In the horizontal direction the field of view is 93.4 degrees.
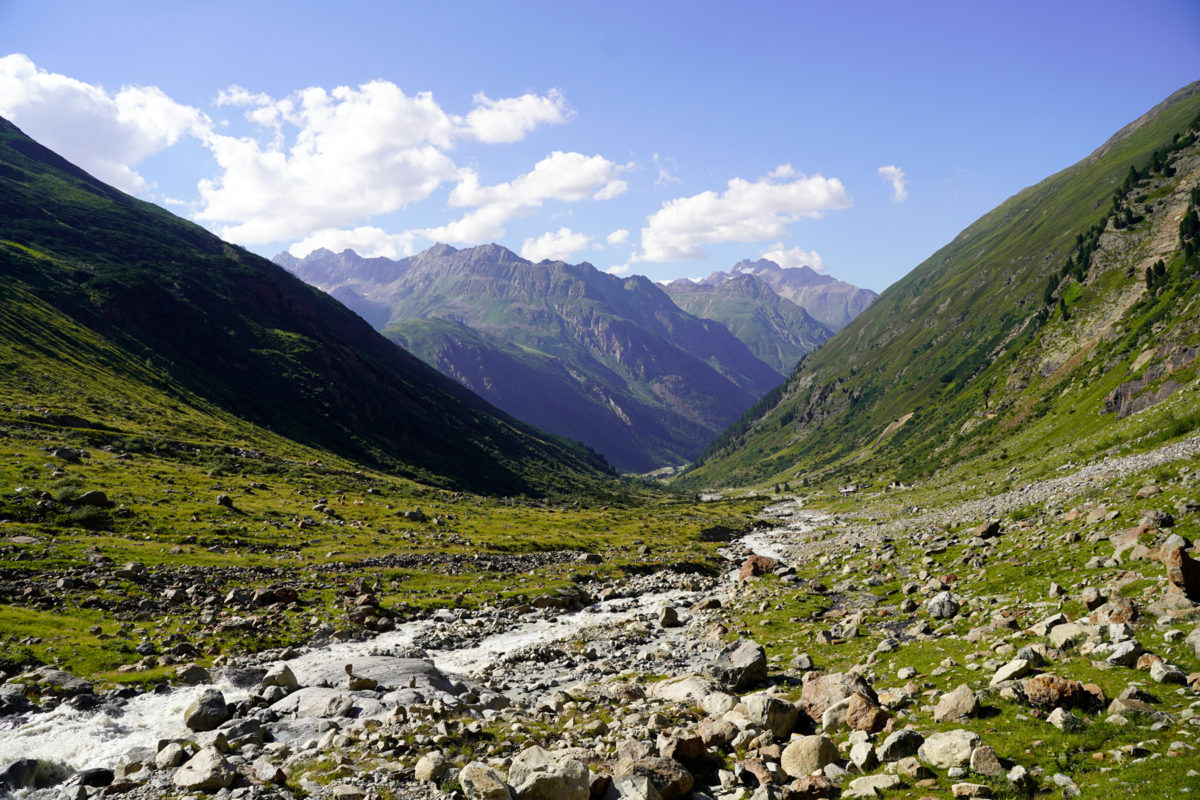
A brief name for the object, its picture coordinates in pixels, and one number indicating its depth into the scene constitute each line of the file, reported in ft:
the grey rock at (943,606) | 94.07
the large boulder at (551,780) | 54.75
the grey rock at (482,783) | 54.65
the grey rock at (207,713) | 79.82
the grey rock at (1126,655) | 54.29
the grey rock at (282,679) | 92.79
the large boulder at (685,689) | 80.48
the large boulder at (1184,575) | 63.26
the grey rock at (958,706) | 55.67
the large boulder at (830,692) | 65.67
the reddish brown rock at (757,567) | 186.70
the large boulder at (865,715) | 59.41
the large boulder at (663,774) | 55.42
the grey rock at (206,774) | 61.52
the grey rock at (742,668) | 86.07
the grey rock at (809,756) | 54.85
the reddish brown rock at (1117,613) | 62.95
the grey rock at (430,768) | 59.98
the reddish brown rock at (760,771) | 55.16
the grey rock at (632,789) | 53.52
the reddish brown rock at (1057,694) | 50.55
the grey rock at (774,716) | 64.80
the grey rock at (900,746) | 52.16
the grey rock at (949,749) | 47.76
